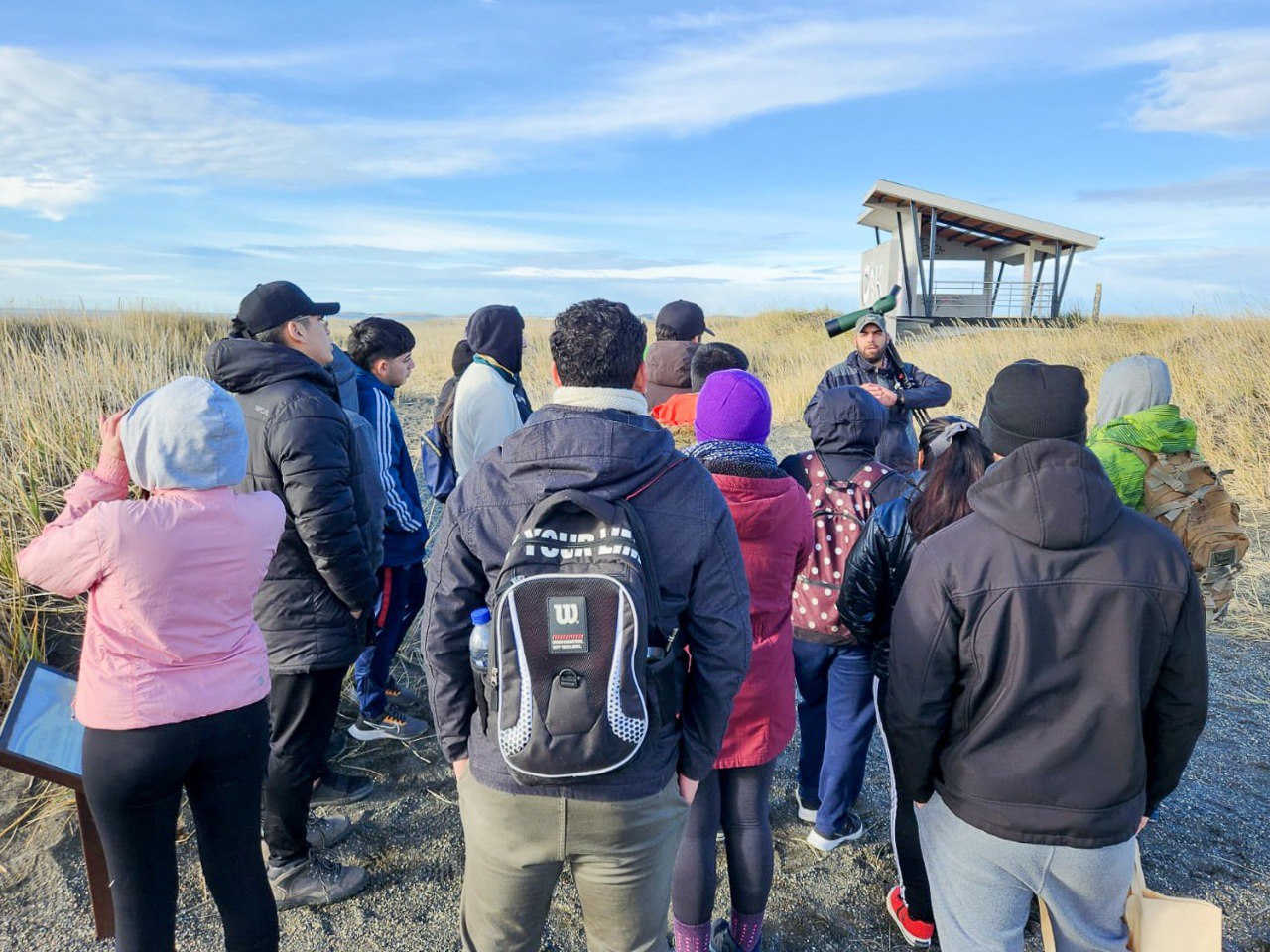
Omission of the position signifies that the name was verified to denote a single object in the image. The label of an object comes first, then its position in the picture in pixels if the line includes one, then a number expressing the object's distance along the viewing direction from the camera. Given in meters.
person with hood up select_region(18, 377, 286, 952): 1.88
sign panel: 2.43
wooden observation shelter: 19.14
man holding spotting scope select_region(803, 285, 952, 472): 5.03
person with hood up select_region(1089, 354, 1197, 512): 2.73
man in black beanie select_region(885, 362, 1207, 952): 1.64
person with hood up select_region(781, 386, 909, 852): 2.78
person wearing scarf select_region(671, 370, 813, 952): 2.29
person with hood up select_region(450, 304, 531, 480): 3.60
